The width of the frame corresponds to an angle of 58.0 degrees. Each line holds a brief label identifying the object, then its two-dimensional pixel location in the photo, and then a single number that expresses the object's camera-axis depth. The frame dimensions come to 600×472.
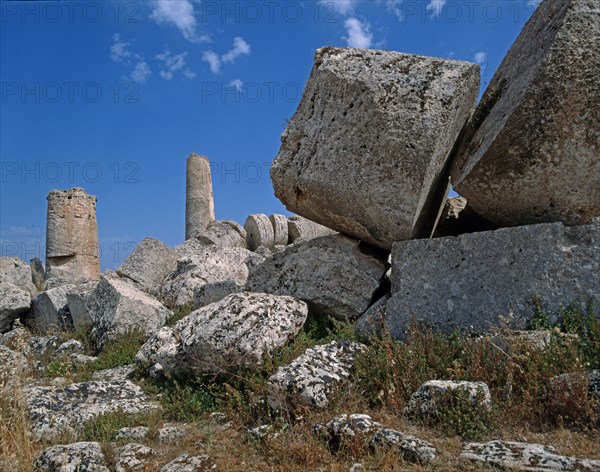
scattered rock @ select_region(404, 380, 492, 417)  3.42
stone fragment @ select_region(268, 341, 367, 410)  3.84
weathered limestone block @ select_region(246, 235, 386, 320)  5.57
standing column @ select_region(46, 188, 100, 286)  15.68
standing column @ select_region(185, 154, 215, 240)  22.20
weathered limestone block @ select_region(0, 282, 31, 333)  8.87
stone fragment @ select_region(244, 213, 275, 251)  15.59
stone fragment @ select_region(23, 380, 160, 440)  4.18
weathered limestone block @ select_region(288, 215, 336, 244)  16.27
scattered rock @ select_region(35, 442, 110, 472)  3.41
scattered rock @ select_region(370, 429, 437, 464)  3.02
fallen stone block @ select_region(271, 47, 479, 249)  5.13
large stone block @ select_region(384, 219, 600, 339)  4.36
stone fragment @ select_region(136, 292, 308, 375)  4.58
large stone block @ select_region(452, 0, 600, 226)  4.47
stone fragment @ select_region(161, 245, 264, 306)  8.26
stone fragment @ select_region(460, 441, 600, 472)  2.77
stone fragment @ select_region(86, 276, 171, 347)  6.82
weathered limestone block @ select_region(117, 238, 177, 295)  9.92
